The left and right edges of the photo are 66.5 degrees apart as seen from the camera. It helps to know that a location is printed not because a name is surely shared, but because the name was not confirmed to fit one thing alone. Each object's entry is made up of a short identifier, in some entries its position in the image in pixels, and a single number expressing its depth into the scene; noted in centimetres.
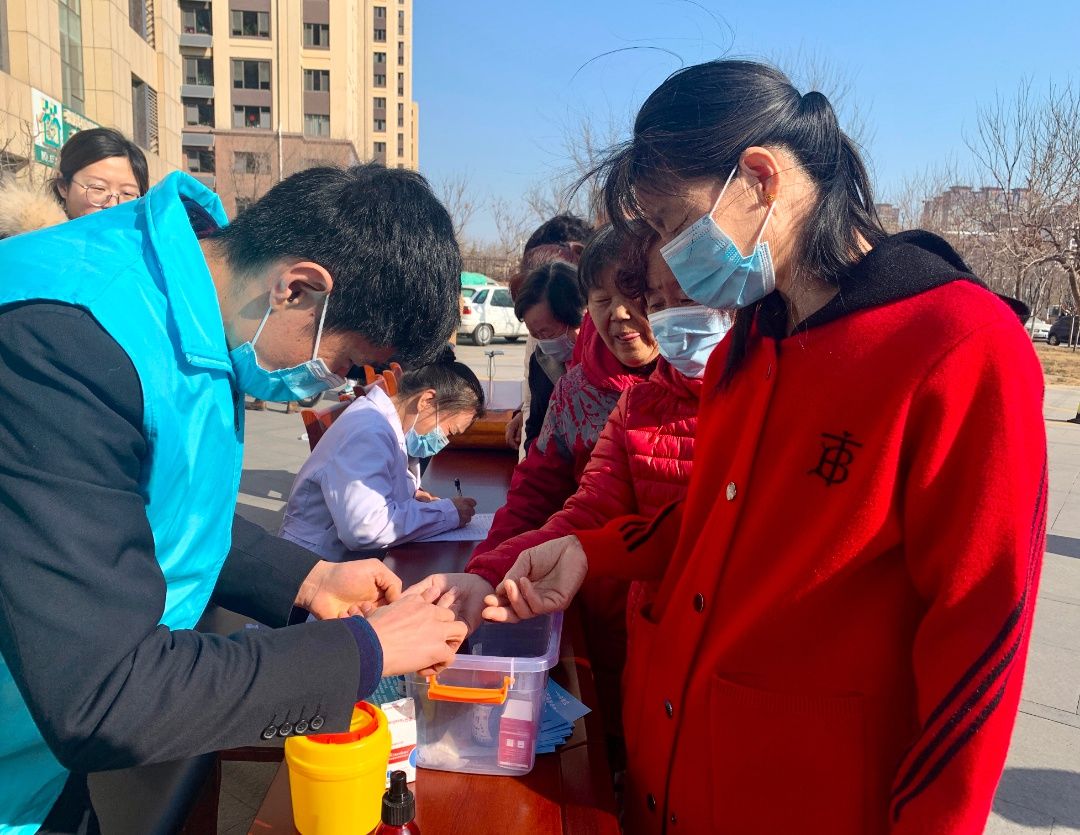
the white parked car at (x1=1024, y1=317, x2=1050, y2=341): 3215
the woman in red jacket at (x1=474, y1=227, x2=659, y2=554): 214
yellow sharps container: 109
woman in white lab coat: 251
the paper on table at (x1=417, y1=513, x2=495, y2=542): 274
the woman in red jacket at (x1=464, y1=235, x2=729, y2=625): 168
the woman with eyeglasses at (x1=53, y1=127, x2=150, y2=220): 355
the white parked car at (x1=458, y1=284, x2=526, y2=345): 2139
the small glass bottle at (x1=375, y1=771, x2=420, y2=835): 109
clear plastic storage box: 130
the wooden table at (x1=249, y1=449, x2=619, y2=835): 120
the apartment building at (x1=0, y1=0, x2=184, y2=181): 1602
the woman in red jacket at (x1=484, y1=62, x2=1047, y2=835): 94
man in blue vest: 88
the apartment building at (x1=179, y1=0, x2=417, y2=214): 3919
